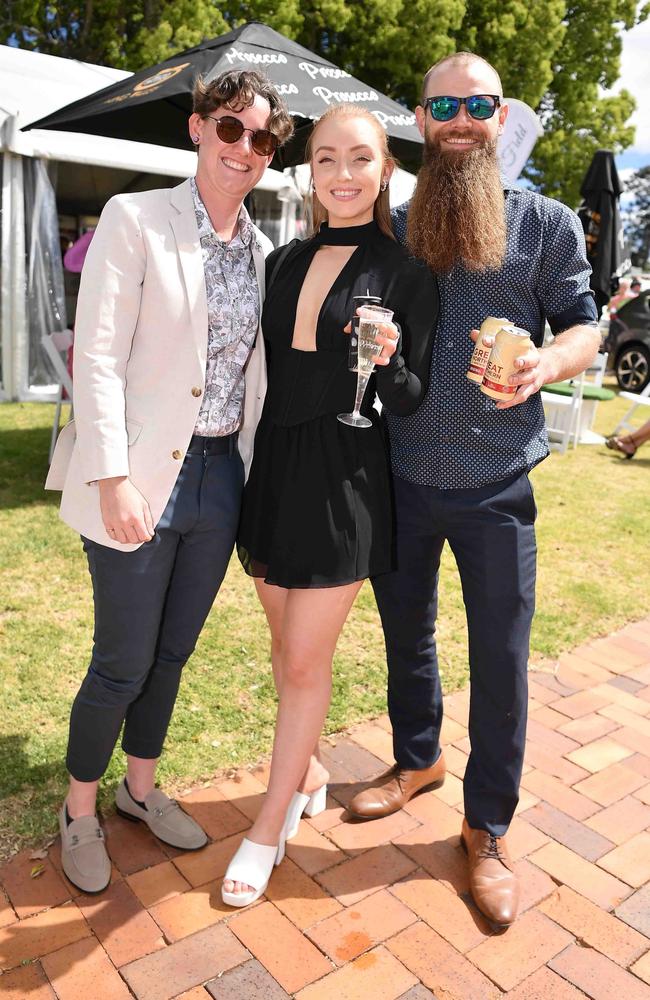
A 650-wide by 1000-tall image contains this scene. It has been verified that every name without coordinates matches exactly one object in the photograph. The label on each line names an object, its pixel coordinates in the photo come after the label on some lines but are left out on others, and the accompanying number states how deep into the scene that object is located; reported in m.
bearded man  2.29
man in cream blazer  2.11
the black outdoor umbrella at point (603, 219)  9.47
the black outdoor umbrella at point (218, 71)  4.95
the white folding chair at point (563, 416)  8.94
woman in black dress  2.24
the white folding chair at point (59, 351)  6.28
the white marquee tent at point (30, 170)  9.14
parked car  13.98
